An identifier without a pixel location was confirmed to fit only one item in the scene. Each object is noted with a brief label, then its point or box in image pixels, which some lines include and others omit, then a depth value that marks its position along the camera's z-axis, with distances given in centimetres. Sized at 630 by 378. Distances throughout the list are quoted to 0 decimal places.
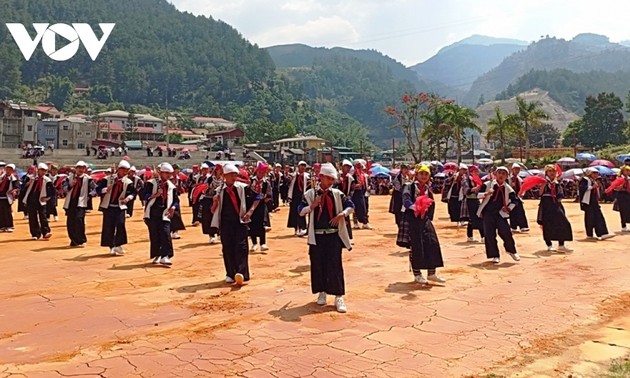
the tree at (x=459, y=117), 4628
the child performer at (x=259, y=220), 1032
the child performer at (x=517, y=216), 1311
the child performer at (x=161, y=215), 936
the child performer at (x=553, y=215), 1063
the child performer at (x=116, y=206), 1032
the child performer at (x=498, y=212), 949
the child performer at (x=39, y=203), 1291
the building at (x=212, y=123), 12456
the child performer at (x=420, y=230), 776
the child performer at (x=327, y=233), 654
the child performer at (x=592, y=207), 1230
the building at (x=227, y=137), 8446
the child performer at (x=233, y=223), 765
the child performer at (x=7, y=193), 1376
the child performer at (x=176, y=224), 1244
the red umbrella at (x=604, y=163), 2458
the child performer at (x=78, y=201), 1136
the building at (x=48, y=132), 7338
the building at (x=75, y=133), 7545
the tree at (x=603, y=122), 6500
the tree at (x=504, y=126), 4803
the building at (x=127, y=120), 9875
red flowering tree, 4746
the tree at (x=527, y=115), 5078
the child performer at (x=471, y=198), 1191
